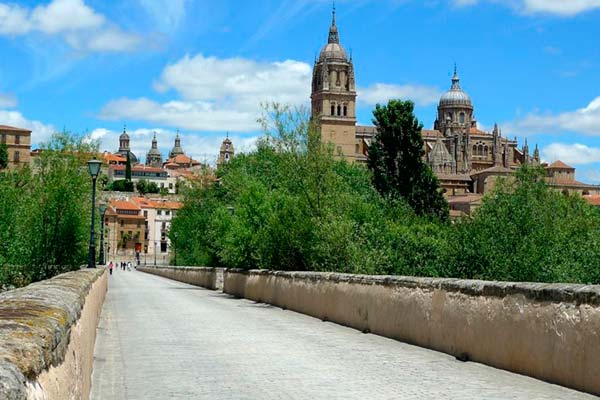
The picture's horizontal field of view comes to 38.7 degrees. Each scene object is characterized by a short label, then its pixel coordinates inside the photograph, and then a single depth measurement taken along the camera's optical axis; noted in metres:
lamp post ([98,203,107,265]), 46.25
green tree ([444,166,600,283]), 18.97
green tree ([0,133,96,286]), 31.11
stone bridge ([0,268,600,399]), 5.58
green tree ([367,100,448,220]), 67.69
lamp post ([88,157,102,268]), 27.70
